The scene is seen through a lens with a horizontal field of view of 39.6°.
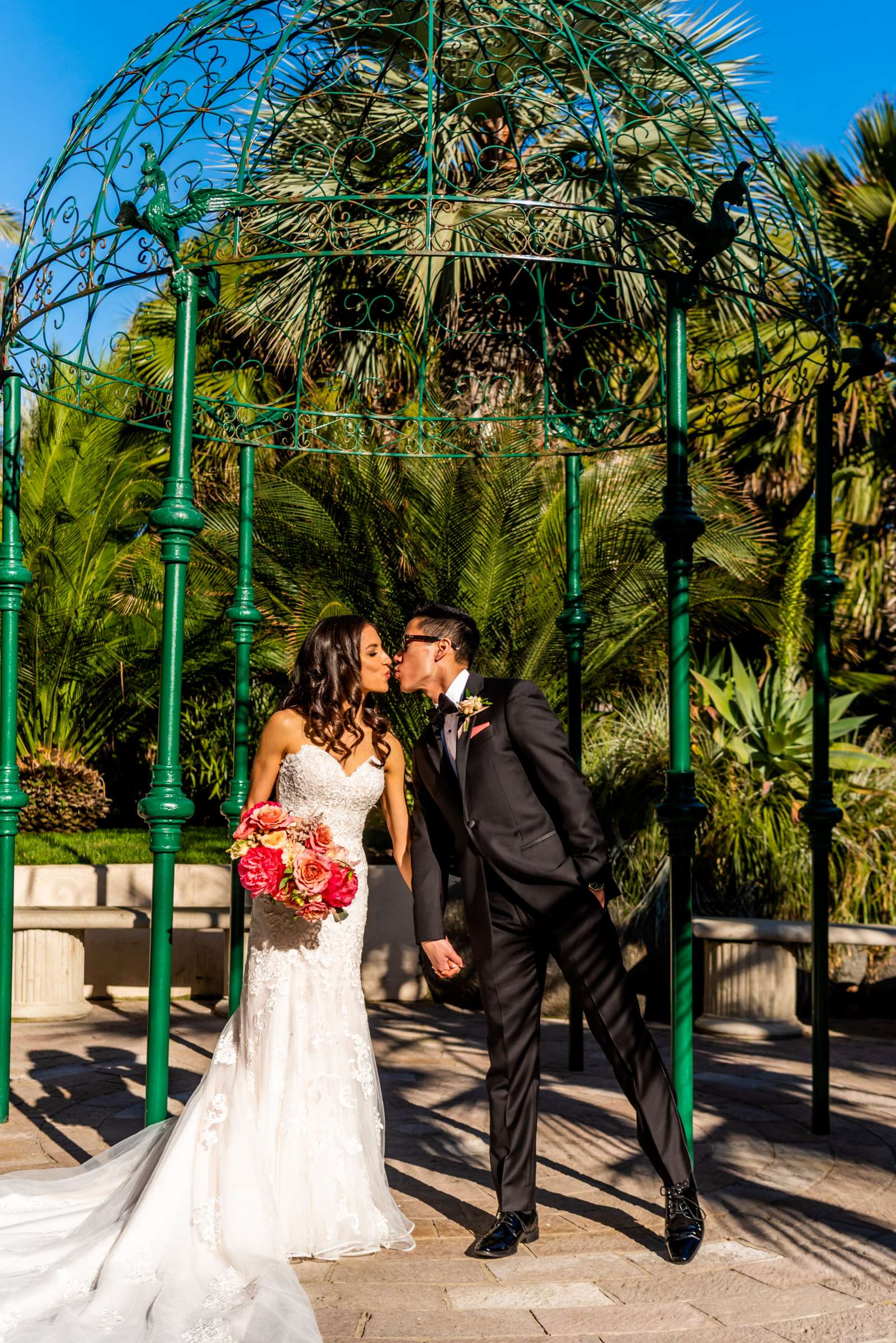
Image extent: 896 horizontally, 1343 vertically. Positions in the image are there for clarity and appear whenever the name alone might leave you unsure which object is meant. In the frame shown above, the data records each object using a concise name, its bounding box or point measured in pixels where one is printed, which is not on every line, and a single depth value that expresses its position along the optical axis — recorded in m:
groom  3.52
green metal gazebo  3.82
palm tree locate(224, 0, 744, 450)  7.68
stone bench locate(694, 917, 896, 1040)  7.28
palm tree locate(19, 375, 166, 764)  10.88
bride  3.03
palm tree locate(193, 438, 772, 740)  9.42
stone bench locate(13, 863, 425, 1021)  6.93
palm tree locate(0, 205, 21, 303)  21.12
